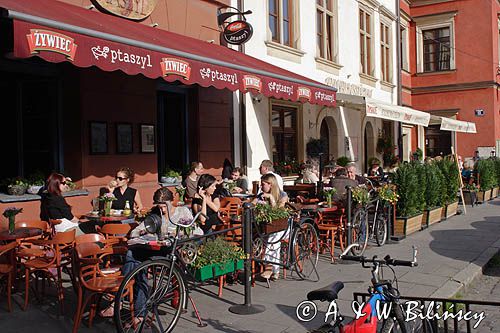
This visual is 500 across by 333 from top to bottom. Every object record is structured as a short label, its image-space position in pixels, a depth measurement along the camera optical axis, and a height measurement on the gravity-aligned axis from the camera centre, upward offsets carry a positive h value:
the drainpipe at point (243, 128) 12.38 +0.94
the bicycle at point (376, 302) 3.37 -0.94
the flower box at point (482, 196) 16.67 -1.08
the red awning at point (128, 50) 5.67 +1.57
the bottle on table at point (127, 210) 7.37 -0.59
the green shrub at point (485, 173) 17.05 -0.35
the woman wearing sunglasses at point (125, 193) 7.77 -0.36
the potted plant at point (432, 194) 11.16 -0.66
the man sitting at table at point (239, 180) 11.46 -0.28
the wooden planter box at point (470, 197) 15.79 -1.06
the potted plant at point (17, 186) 7.76 -0.22
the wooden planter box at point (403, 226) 9.88 -1.18
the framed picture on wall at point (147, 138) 9.85 +0.59
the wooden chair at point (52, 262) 5.44 -0.99
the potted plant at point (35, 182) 7.99 -0.17
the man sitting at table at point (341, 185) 8.70 -0.34
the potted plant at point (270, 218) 6.34 -0.64
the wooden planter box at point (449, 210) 12.48 -1.16
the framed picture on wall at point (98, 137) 8.86 +0.57
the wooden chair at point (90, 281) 4.50 -1.01
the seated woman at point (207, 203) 6.46 -0.45
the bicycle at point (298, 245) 6.38 -1.02
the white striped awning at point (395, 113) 12.98 +1.43
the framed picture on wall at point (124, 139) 9.35 +0.56
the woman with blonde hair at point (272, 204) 6.58 -0.49
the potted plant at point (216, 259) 5.13 -0.94
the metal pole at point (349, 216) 8.05 -0.80
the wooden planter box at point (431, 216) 11.12 -1.16
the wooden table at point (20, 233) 5.67 -0.70
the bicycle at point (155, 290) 4.26 -1.04
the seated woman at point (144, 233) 4.53 -0.72
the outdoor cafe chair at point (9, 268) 5.26 -1.01
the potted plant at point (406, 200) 9.91 -0.71
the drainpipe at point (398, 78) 23.22 +3.87
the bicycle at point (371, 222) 8.45 -0.98
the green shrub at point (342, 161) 16.89 +0.14
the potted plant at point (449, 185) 12.51 -0.54
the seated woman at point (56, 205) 6.75 -0.45
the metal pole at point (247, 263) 5.38 -1.02
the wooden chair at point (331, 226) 8.07 -0.97
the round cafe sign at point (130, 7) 9.01 +2.92
